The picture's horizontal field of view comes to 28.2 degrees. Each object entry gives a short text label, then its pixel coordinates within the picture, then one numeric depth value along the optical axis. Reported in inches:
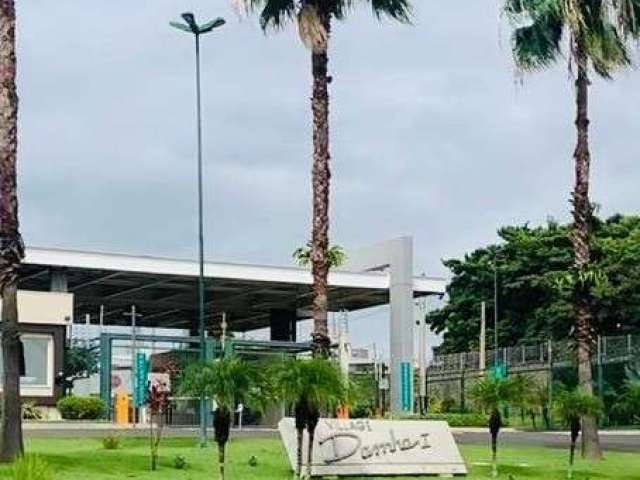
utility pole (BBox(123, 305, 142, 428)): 1819.8
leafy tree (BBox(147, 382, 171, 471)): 903.7
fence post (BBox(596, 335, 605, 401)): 1915.8
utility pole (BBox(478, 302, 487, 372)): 2427.2
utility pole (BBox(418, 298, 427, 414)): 2556.1
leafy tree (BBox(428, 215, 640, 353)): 2258.9
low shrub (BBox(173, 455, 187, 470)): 848.4
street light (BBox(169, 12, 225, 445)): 1322.6
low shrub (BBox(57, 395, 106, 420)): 1790.1
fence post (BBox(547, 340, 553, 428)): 1931.7
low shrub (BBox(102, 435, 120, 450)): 1006.4
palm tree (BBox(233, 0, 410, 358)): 1004.6
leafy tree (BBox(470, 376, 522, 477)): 929.5
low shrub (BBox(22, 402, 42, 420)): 1802.4
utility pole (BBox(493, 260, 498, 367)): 2699.3
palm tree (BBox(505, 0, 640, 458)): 1116.6
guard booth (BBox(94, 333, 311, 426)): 1813.5
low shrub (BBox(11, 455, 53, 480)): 306.3
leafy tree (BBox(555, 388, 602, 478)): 978.7
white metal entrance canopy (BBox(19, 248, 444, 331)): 2034.9
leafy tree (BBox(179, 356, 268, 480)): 756.6
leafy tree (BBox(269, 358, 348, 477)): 775.7
